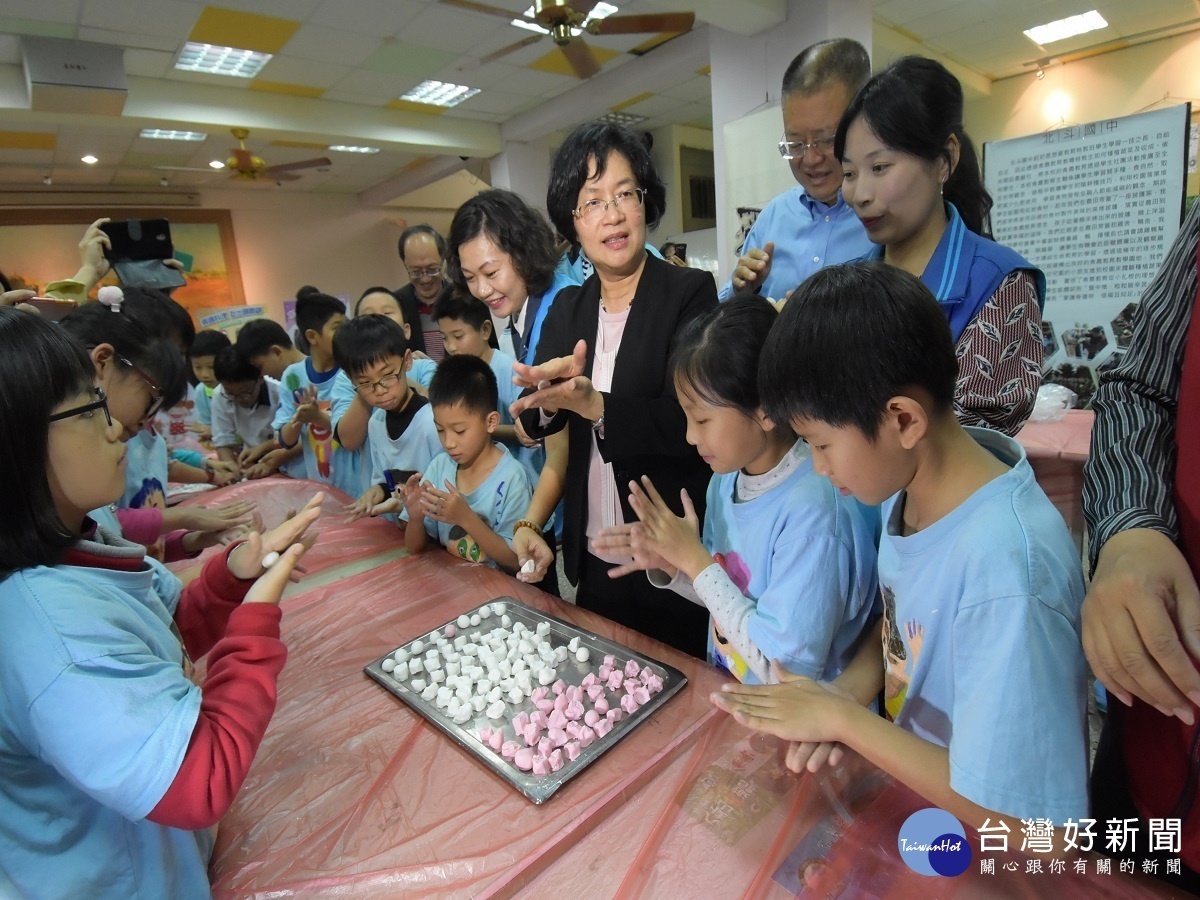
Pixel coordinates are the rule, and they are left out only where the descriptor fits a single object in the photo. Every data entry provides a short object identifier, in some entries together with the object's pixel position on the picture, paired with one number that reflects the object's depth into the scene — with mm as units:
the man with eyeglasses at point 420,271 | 3178
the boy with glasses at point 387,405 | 2061
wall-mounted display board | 2666
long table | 714
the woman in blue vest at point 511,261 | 1655
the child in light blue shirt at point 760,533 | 932
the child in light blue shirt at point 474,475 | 1737
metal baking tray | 889
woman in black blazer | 1232
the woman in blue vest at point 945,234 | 1092
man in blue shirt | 1428
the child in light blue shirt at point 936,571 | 647
